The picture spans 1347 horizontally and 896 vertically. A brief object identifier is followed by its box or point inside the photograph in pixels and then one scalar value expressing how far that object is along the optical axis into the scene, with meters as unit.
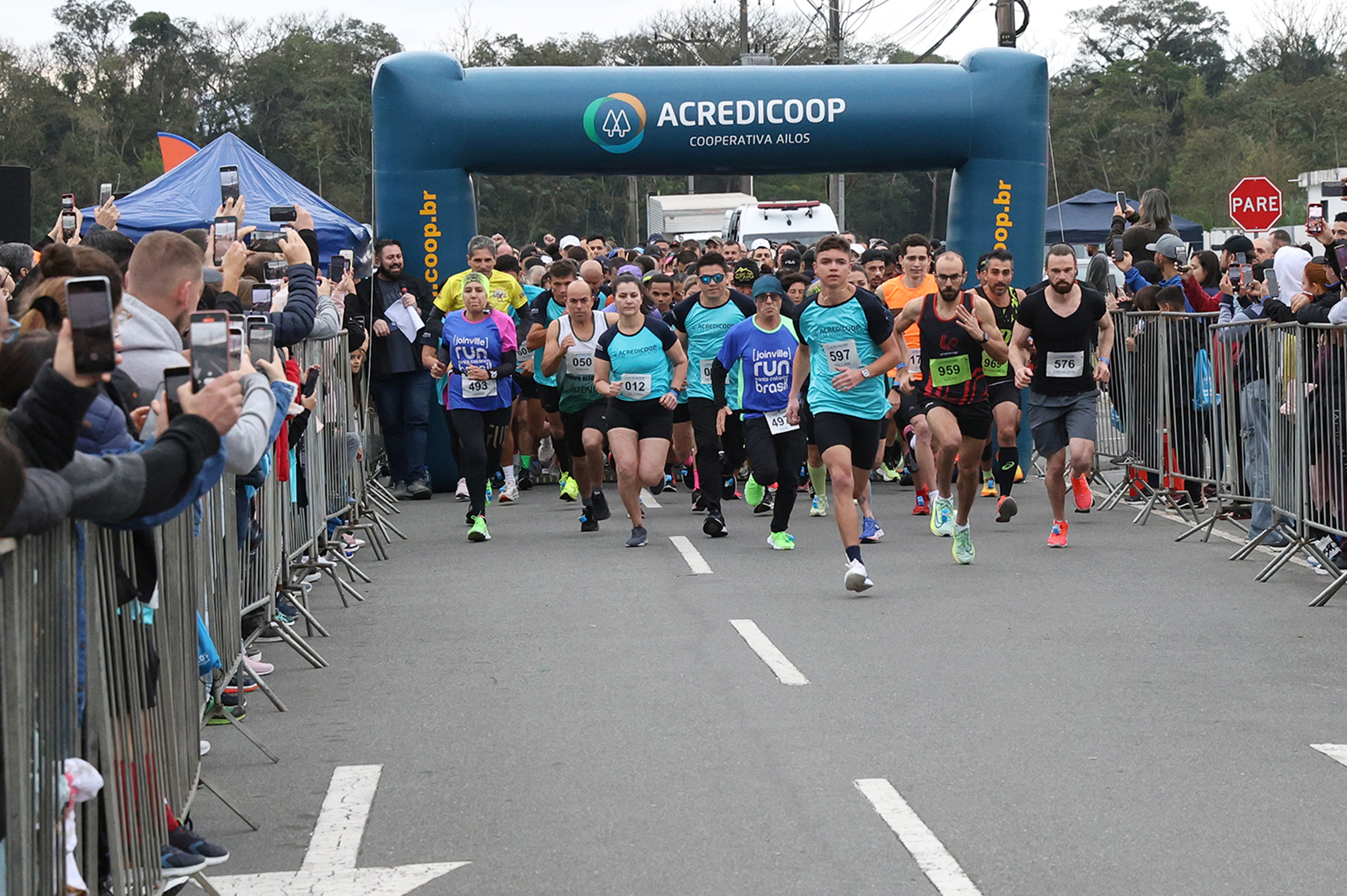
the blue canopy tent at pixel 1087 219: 33.12
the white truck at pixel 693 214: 44.94
